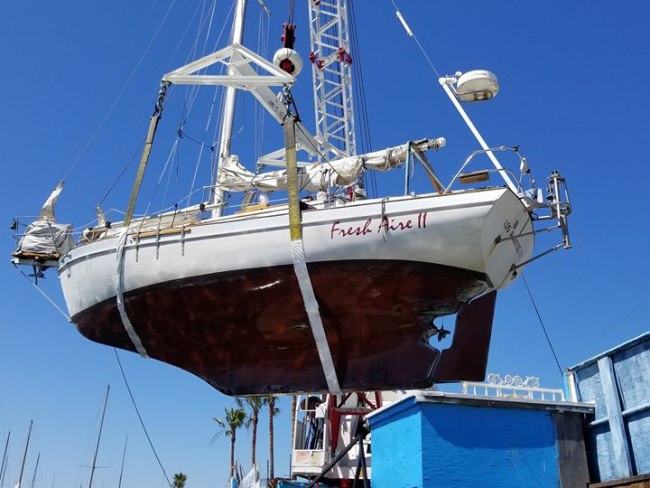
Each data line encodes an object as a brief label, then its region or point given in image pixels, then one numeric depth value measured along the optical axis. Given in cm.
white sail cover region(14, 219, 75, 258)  1559
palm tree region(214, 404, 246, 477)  5162
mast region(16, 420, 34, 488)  5701
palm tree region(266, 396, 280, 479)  4029
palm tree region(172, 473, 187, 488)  6084
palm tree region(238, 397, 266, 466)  4540
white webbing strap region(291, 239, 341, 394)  1247
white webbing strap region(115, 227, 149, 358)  1385
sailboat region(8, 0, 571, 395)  1235
